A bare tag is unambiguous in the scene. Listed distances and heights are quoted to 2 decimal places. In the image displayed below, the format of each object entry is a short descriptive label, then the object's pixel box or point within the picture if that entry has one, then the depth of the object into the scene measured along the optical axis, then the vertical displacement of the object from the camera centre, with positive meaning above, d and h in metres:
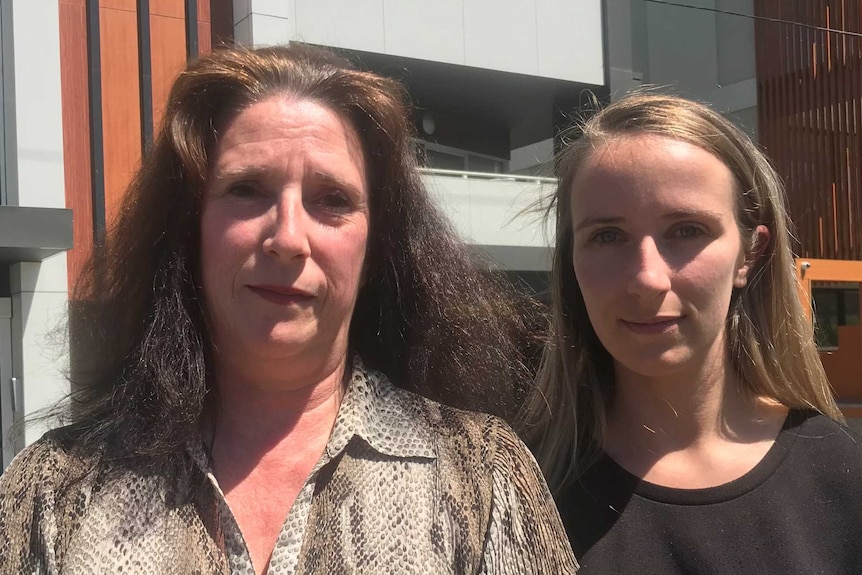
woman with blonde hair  1.53 -0.20
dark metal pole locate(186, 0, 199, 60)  7.51 +2.40
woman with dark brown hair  1.36 -0.16
